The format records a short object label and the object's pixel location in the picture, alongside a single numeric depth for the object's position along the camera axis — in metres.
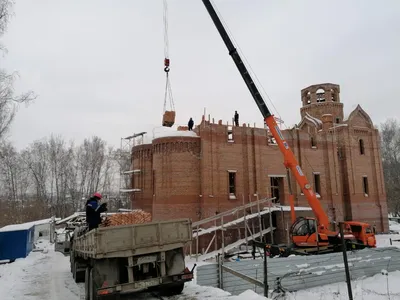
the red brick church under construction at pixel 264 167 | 22.78
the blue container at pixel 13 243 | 17.06
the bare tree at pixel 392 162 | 43.85
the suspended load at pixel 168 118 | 18.81
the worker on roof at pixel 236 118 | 25.92
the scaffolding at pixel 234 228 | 19.83
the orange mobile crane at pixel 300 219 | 16.19
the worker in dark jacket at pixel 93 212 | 9.09
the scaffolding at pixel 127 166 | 27.97
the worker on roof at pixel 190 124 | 24.97
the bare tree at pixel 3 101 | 12.80
